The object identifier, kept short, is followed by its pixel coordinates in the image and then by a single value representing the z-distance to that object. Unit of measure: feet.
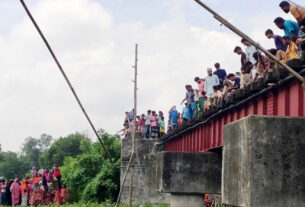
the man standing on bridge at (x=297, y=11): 31.89
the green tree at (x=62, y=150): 330.34
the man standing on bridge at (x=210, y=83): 51.42
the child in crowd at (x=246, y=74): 38.65
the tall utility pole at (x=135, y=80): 74.74
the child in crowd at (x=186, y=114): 62.28
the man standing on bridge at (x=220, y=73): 52.04
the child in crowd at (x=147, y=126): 90.12
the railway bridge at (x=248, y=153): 20.77
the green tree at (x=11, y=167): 391.86
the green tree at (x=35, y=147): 478.67
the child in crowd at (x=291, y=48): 30.88
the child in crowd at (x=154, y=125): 90.48
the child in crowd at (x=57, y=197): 104.99
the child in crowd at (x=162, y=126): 91.66
